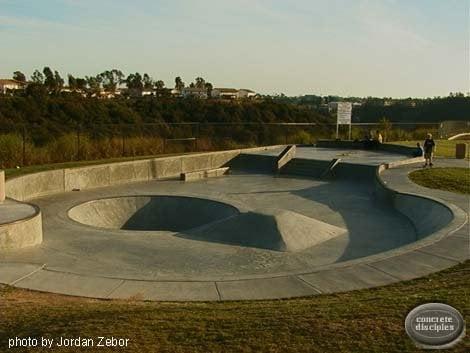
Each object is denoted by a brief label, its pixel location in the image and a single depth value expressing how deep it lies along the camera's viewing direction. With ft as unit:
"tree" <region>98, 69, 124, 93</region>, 346.29
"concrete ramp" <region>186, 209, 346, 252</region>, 37.00
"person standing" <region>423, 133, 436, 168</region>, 65.18
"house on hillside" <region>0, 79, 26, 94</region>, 293.64
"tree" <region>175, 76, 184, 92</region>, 380.99
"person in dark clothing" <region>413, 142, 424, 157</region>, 75.41
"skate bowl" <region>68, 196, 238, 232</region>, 48.14
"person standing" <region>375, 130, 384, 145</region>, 94.90
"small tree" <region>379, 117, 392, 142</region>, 112.27
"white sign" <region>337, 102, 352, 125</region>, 97.45
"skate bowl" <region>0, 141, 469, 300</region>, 26.37
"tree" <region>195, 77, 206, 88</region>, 426.51
